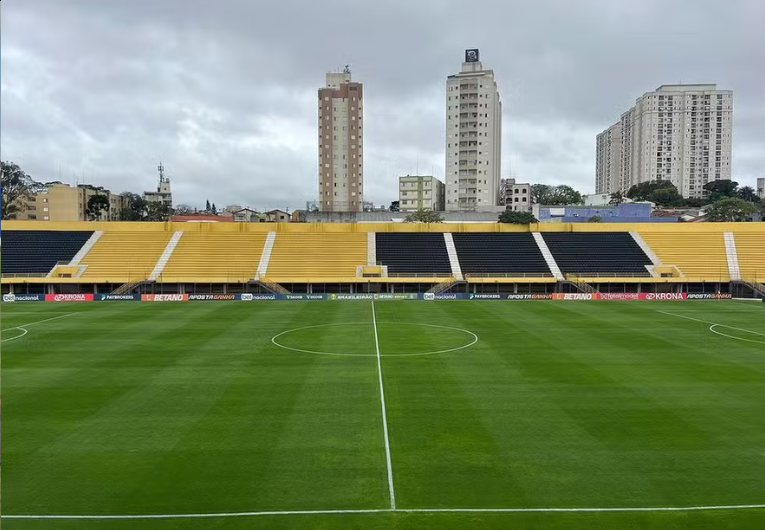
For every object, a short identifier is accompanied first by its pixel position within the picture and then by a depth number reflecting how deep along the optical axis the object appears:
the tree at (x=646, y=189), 148.48
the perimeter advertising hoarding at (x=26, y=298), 48.06
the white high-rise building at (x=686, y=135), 186.62
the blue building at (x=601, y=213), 94.93
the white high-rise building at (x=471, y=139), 118.31
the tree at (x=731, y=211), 91.94
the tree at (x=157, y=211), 122.12
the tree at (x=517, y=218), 70.56
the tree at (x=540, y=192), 167.44
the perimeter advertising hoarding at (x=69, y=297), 48.47
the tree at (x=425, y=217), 87.94
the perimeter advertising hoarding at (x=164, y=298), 48.16
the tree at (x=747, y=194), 145.15
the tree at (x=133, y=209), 123.00
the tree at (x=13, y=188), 90.38
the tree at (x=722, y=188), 146.75
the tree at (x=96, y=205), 110.56
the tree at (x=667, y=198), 139.62
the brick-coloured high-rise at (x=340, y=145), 122.00
